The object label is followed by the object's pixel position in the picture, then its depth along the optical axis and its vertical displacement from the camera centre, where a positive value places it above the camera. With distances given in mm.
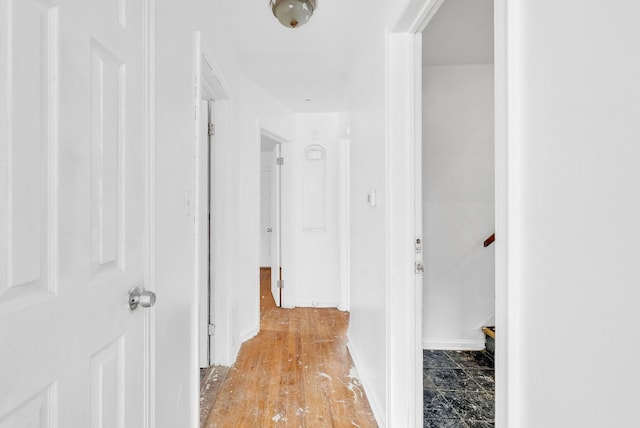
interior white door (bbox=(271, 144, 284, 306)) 3832 -119
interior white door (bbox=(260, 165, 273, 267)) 6457 -63
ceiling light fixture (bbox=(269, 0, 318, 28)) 1714 +1085
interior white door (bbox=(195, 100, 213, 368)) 2281 -255
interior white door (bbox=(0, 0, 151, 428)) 562 +4
